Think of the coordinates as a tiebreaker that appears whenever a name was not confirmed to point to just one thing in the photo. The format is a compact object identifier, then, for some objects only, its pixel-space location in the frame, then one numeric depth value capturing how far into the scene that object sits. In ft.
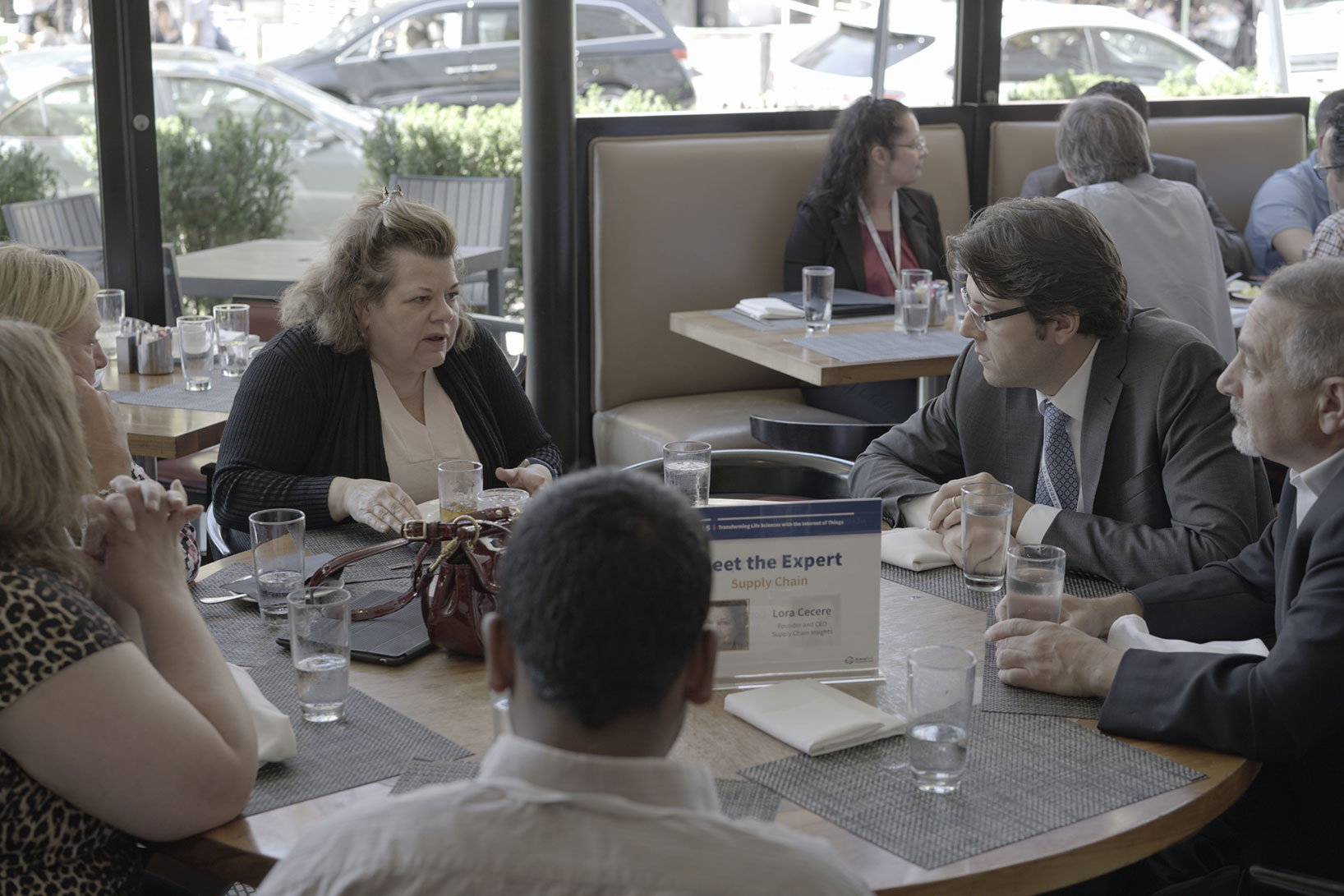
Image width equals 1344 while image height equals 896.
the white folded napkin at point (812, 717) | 4.77
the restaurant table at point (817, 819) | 4.02
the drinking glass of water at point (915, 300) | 12.50
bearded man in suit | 4.86
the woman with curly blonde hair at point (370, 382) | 8.34
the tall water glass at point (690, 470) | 7.19
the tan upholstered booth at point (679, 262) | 15.03
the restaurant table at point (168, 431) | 10.11
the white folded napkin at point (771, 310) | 13.55
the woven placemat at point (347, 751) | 4.50
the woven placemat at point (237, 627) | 5.68
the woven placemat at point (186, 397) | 11.11
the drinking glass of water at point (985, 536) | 6.28
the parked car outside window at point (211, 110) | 14.82
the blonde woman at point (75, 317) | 6.99
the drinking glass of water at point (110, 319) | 12.62
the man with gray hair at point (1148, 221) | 12.31
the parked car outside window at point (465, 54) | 20.74
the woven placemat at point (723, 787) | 4.32
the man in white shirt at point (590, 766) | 2.62
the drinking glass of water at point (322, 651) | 5.07
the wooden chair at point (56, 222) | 15.05
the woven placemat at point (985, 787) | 4.19
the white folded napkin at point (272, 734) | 4.58
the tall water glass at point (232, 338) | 12.33
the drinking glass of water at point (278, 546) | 6.19
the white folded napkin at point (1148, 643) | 5.44
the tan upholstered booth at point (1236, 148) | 19.01
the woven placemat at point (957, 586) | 6.29
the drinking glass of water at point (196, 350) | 11.54
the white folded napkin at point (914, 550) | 6.69
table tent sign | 5.31
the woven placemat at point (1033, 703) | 5.09
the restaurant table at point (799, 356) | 11.48
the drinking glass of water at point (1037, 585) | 5.63
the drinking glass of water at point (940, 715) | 4.50
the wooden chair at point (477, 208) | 20.16
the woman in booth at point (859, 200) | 15.44
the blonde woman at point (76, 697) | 4.01
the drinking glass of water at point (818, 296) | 12.79
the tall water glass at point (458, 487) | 7.02
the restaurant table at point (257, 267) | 17.33
